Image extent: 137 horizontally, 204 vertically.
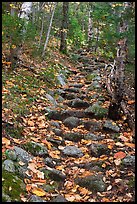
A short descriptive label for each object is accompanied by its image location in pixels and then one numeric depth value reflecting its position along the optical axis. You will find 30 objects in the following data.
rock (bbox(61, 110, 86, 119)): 7.74
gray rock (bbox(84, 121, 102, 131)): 7.01
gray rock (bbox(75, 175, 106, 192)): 4.52
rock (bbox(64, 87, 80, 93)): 10.18
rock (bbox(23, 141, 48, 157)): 5.34
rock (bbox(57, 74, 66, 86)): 10.94
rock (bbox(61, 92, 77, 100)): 9.47
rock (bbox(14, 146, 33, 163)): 4.84
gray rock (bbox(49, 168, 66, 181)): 4.72
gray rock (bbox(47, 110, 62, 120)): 7.48
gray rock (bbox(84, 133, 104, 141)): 6.45
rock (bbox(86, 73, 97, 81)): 12.17
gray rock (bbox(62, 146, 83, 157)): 5.66
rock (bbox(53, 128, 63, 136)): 6.57
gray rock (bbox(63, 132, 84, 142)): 6.41
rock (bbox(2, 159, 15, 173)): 4.30
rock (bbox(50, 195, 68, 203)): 4.07
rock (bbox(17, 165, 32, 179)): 4.42
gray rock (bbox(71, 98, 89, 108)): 8.66
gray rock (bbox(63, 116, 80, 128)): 7.15
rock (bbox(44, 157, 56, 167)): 5.14
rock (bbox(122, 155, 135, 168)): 5.14
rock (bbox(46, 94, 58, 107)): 8.47
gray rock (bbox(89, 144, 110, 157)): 5.73
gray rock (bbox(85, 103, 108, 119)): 7.71
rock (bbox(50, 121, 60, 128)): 6.97
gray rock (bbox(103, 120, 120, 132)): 6.82
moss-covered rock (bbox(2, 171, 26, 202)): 3.75
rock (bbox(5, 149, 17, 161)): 4.61
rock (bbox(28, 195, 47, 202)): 3.86
